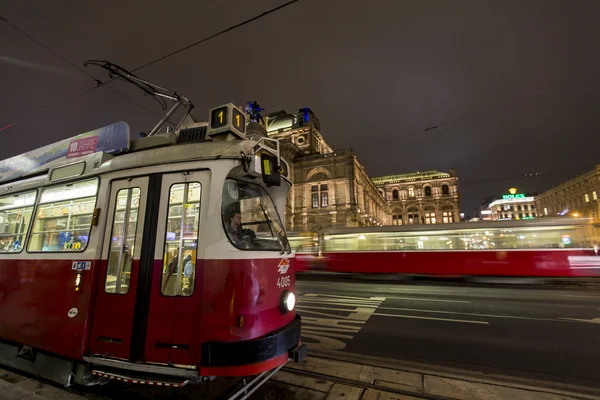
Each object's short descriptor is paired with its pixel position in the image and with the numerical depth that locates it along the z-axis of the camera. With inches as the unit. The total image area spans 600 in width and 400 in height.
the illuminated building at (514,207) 3978.1
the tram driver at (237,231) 129.4
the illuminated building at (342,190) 2117.4
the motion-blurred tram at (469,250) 562.9
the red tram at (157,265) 121.0
